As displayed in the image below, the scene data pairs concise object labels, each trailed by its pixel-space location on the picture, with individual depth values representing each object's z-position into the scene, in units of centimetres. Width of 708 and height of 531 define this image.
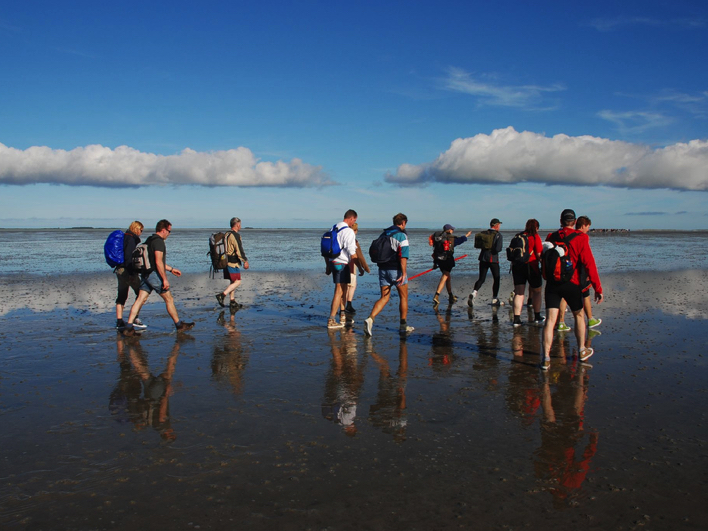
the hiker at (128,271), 960
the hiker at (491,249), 1241
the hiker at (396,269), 941
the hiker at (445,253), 1298
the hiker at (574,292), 703
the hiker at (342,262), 1006
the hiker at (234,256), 1277
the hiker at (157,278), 946
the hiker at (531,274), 1006
